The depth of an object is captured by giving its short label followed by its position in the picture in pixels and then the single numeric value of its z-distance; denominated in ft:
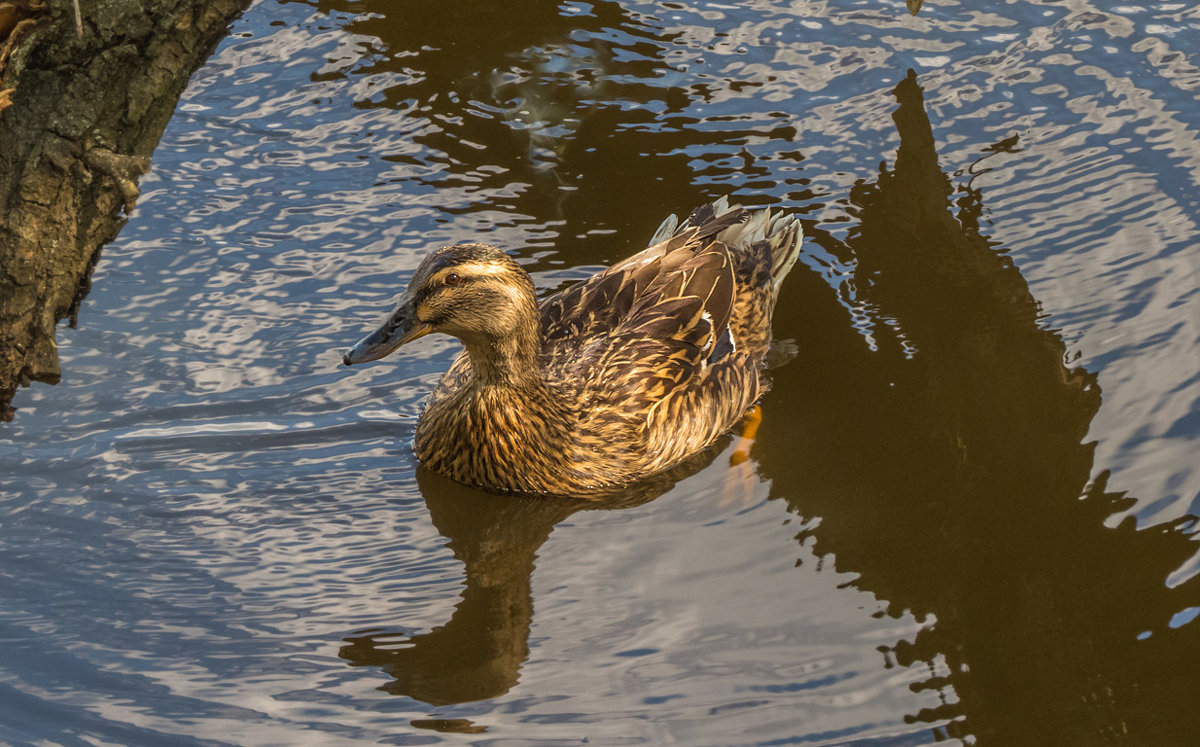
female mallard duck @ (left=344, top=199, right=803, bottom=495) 40.70
